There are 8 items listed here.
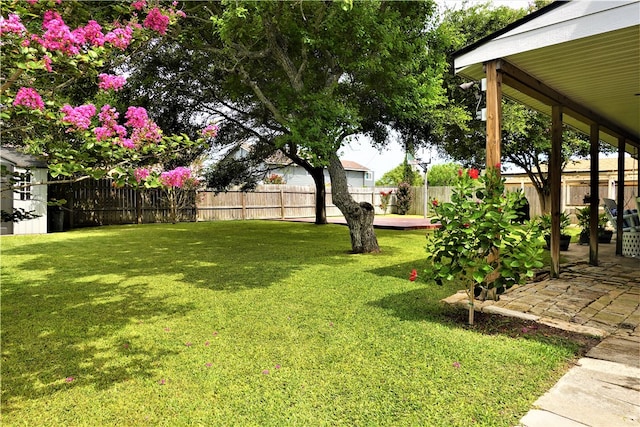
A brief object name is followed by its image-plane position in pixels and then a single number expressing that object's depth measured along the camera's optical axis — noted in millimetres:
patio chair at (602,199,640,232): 7306
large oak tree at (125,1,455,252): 6258
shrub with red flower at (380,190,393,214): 22609
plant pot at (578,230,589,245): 9016
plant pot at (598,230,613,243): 9273
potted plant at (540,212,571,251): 7786
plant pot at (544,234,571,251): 7864
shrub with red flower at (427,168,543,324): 3254
